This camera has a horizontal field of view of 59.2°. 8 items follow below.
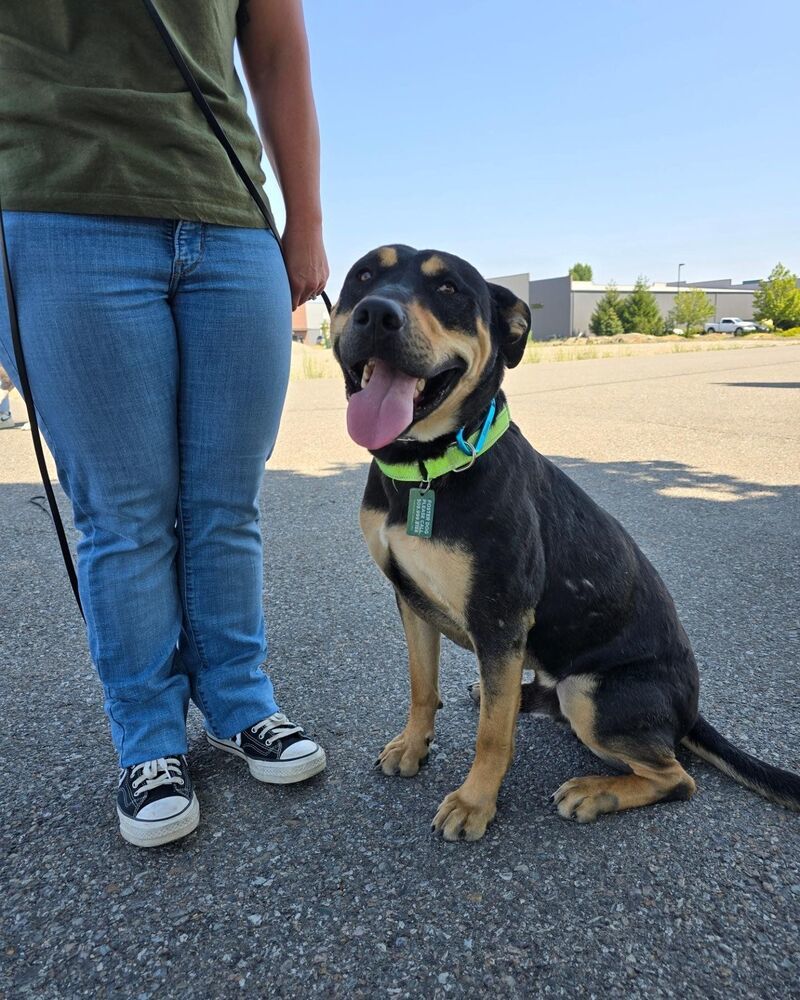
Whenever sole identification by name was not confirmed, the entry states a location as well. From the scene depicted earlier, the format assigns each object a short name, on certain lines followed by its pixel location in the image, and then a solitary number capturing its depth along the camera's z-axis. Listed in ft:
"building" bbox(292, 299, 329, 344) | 216.64
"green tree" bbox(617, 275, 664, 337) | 234.58
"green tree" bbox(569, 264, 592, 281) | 358.23
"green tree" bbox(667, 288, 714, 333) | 241.55
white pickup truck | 223.30
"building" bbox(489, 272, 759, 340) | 272.31
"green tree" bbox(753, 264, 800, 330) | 225.56
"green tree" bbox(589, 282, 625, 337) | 238.27
